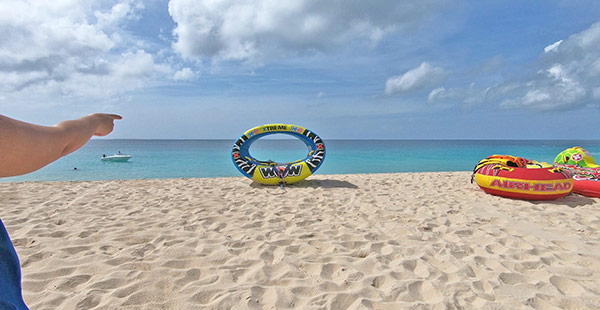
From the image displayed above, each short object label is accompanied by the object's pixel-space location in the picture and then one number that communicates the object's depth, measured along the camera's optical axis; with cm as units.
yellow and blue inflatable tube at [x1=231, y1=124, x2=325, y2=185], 648
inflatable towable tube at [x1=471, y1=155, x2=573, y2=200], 514
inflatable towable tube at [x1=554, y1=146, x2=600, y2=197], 561
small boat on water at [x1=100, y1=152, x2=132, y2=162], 2101
